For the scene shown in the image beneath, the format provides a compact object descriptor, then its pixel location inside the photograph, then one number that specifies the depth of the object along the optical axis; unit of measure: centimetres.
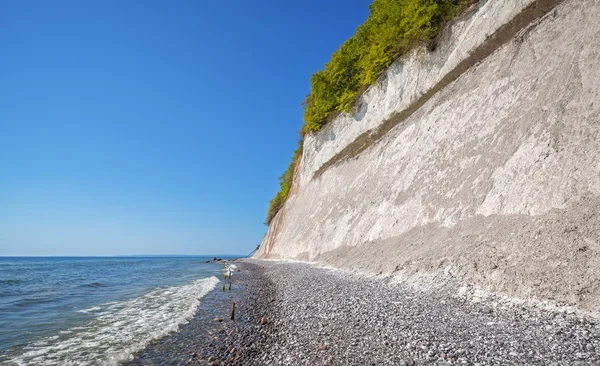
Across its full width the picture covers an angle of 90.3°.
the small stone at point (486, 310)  812
